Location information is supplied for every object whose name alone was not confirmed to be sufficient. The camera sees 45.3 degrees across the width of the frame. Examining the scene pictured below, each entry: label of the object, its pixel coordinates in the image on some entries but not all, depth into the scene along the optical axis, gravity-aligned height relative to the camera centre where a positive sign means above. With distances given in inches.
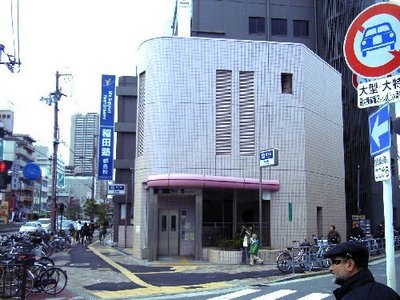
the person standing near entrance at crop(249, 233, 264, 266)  819.4 -60.2
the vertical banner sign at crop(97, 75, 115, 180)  1360.7 +242.5
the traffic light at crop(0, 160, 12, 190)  487.0 +38.7
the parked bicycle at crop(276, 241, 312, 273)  714.8 -68.8
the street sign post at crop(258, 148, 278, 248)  808.9 +92.9
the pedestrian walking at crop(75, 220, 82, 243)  1585.1 -75.9
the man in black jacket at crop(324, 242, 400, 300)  111.4 -15.0
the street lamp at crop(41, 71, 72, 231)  1232.1 +199.5
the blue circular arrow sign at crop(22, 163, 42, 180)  978.7 +81.9
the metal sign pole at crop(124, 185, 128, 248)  1434.7 +11.2
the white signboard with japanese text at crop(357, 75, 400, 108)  179.5 +47.2
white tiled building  946.1 +146.9
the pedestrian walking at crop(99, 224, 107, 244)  1614.9 -74.8
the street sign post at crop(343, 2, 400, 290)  178.2 +57.2
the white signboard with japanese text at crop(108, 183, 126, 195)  1379.2 +66.3
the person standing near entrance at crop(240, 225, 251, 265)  833.5 -56.8
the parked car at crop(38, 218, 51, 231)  2119.2 -47.5
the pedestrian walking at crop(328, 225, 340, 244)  862.5 -42.0
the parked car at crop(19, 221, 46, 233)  1696.1 -53.1
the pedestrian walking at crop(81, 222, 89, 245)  1470.2 -64.6
